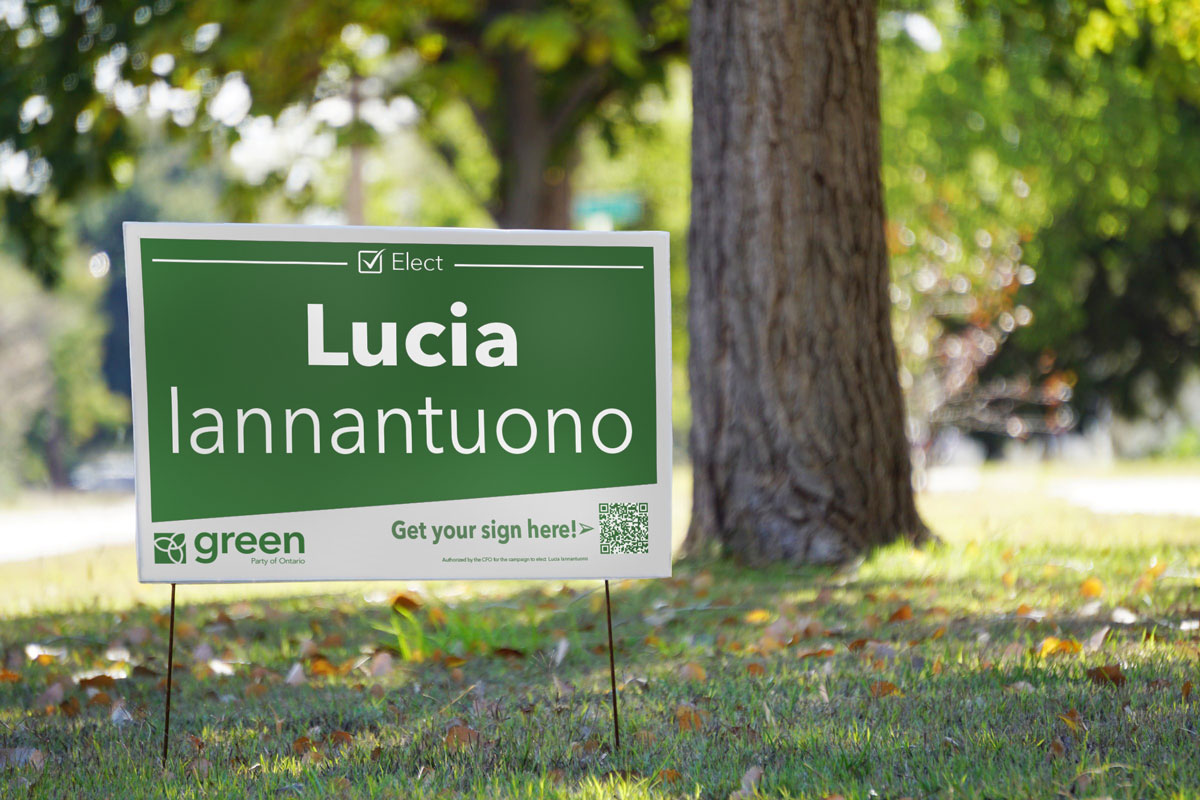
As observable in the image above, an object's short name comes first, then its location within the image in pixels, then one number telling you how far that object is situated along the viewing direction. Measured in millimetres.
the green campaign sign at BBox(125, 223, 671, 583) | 7027
